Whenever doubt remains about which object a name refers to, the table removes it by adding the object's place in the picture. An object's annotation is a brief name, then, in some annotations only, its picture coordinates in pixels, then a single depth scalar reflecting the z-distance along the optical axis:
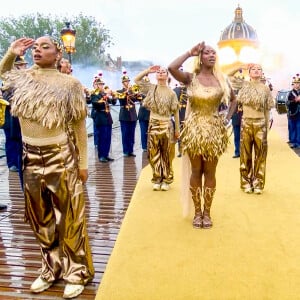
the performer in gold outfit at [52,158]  2.81
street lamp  9.88
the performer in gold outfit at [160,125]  5.67
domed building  44.59
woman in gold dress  4.04
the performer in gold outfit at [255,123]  5.39
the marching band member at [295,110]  10.36
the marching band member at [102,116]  8.41
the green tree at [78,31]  42.75
